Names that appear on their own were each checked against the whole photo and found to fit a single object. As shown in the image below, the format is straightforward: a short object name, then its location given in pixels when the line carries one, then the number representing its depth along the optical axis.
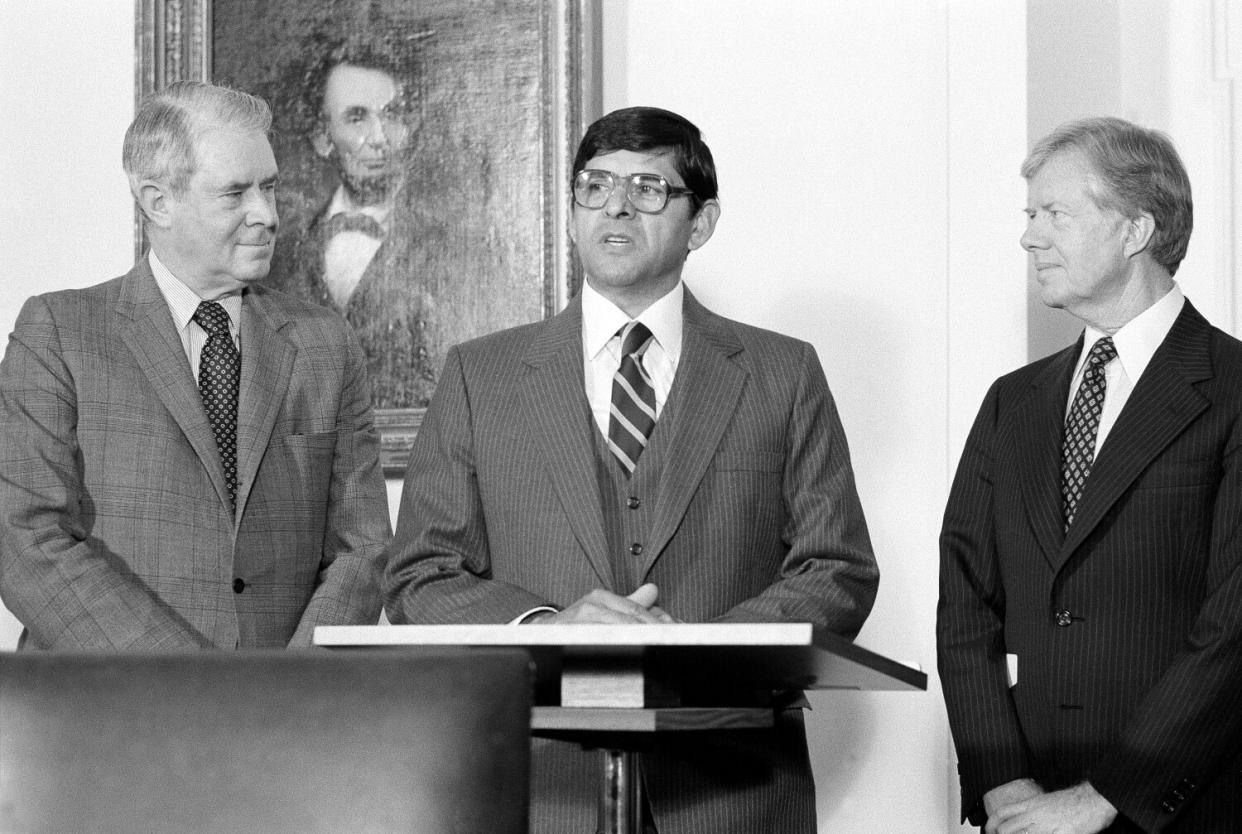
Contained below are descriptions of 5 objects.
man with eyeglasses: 2.50
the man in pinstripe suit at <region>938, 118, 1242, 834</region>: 2.63
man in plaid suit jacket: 2.91
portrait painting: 4.02
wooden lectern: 1.73
